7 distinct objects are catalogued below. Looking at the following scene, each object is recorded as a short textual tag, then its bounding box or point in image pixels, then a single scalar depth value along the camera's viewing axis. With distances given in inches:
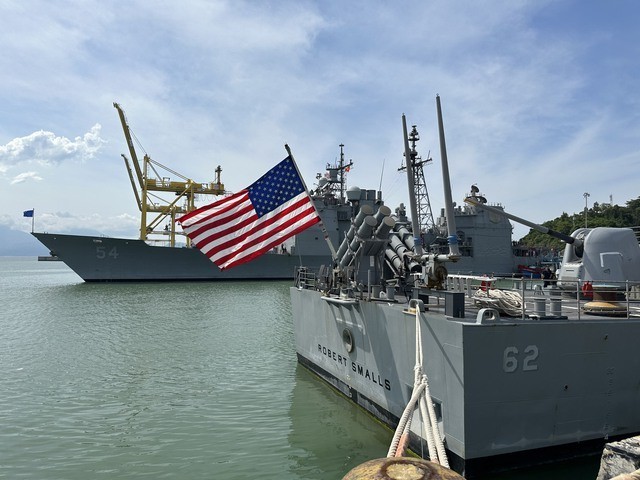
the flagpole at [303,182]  366.8
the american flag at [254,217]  364.8
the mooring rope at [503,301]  256.4
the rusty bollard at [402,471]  96.1
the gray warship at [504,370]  224.8
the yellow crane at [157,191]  2079.2
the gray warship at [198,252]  1764.3
